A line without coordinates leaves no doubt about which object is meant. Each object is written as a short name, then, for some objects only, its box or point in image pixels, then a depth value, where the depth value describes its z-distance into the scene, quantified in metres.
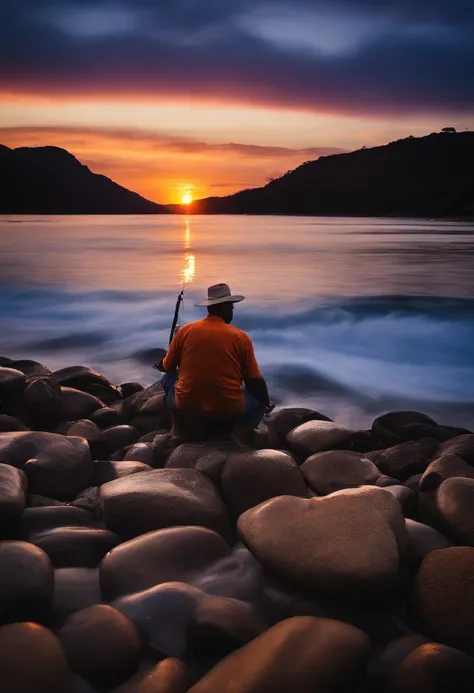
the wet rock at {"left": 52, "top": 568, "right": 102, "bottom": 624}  3.34
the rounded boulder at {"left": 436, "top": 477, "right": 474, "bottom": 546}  3.84
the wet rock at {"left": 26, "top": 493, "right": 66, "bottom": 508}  4.44
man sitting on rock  5.32
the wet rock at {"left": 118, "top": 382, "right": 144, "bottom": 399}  8.34
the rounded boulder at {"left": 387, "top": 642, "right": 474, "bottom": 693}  2.76
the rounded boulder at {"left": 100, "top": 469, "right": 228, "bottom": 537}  4.01
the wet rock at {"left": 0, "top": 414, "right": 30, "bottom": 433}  6.10
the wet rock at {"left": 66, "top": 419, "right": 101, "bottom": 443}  6.14
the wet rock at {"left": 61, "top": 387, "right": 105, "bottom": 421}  6.84
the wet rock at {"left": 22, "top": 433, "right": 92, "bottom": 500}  4.71
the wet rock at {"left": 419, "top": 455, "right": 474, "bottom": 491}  4.36
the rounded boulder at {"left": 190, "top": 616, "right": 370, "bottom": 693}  2.64
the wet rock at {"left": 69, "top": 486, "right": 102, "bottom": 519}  4.38
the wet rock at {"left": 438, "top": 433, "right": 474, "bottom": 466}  5.49
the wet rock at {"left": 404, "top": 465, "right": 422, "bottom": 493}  4.94
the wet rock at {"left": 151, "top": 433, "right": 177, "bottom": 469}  5.38
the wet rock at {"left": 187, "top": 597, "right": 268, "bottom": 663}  3.01
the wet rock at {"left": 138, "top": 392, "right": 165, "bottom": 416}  6.79
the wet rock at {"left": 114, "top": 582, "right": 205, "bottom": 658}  3.09
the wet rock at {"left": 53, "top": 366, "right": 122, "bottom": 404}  7.95
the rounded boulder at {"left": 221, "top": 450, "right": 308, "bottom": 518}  4.37
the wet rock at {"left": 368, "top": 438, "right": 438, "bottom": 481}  5.58
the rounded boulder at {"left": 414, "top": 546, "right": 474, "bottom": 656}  3.10
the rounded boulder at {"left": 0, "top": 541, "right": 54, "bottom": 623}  3.11
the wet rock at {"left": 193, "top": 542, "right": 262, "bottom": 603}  3.44
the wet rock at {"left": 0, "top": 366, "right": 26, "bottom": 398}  6.69
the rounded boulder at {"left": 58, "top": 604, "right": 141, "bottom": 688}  2.86
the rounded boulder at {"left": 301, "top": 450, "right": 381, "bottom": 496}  4.88
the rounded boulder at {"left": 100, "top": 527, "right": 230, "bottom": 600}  3.46
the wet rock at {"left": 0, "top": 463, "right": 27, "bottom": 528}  3.86
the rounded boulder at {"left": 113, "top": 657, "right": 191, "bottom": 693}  2.77
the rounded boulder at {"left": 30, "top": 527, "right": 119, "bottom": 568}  3.74
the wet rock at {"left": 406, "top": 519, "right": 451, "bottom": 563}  3.70
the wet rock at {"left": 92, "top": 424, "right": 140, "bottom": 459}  6.08
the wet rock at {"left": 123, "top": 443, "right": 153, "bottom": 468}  5.55
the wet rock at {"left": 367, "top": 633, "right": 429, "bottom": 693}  2.93
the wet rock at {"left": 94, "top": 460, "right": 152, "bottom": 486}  5.01
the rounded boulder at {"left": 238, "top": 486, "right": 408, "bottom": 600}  3.29
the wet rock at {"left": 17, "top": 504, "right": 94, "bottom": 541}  3.98
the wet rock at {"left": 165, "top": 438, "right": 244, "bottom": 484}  4.61
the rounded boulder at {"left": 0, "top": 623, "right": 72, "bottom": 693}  2.66
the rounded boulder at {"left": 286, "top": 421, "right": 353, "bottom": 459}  5.84
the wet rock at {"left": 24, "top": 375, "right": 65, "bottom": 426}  6.57
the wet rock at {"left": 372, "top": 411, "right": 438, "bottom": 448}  6.55
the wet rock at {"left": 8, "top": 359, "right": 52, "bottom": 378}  8.63
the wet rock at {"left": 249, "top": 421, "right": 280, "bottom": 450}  5.83
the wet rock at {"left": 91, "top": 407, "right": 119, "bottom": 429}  6.86
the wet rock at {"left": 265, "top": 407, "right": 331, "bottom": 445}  6.66
